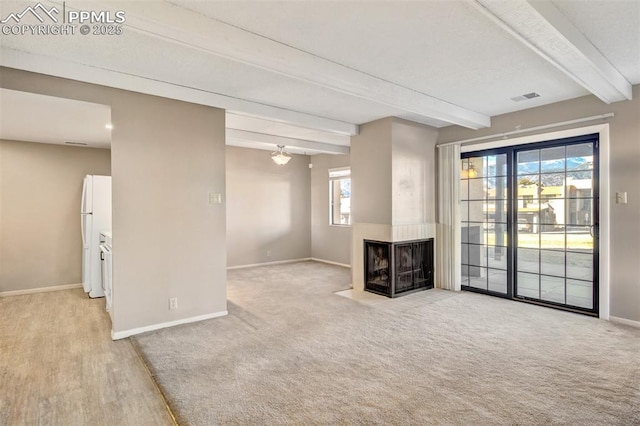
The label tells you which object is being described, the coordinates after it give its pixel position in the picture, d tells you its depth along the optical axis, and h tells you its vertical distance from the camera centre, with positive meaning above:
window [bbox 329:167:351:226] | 7.83 +0.31
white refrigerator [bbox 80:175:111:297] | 4.79 -0.11
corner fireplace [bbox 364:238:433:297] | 4.97 -0.88
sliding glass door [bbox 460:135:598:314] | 4.23 -0.20
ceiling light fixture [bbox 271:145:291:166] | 6.26 +0.97
